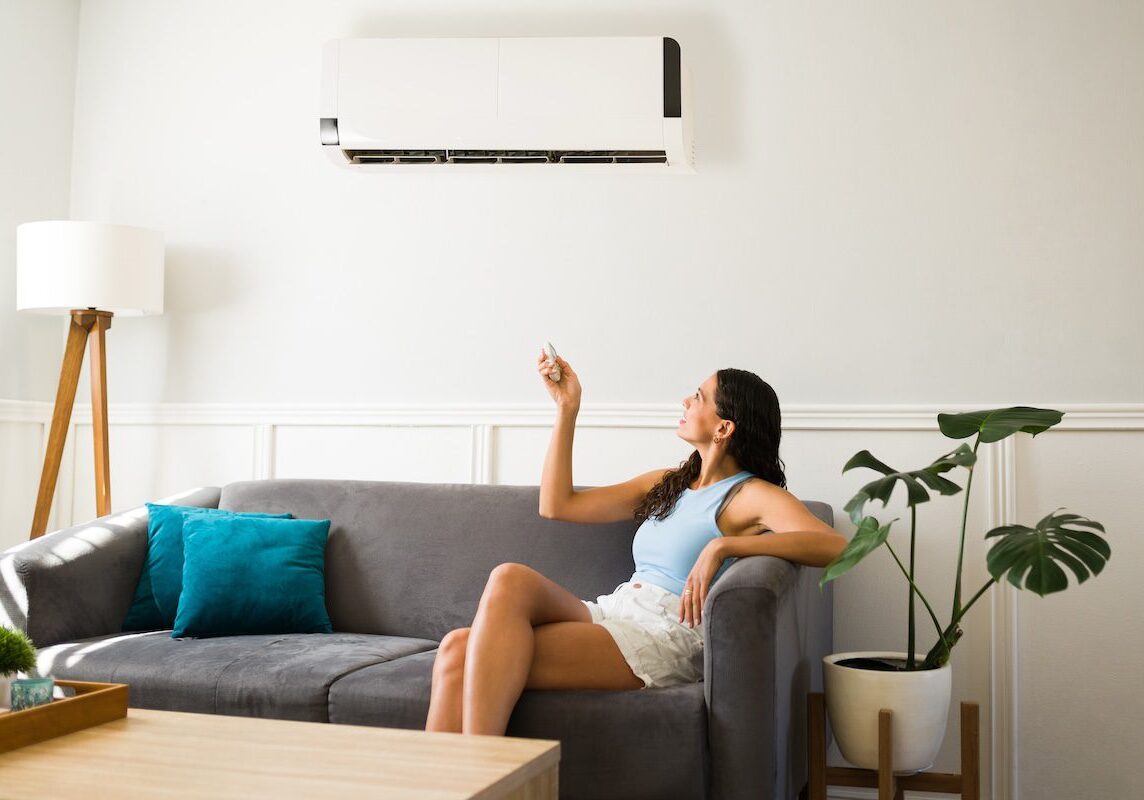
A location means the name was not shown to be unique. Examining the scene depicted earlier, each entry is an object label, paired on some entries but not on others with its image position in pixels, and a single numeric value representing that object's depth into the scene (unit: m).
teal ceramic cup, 1.57
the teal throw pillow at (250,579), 2.56
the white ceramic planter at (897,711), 2.16
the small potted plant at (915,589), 1.95
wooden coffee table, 1.30
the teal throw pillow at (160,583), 2.69
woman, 1.99
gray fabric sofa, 1.94
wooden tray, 1.49
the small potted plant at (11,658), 1.59
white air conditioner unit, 3.00
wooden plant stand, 2.14
